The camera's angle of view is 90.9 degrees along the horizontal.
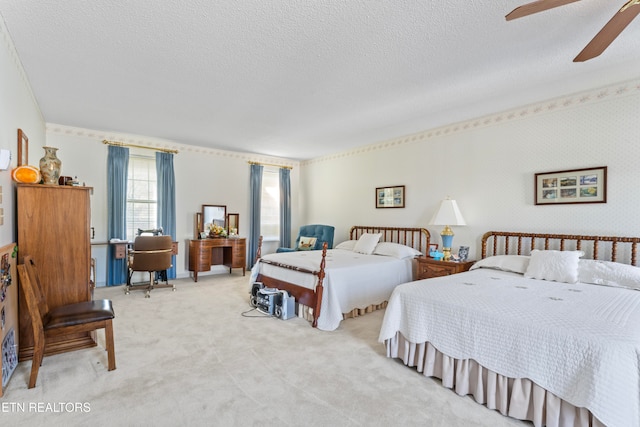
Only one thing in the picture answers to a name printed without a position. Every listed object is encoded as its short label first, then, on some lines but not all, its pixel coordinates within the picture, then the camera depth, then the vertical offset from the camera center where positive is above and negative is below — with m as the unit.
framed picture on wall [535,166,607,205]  3.44 +0.31
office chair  4.82 -0.70
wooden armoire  2.68 -0.32
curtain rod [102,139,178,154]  5.33 +1.13
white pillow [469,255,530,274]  3.53 -0.59
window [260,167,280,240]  7.32 +0.13
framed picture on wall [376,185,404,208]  5.46 +0.27
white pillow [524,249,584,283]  3.10 -0.54
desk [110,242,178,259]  5.18 -0.66
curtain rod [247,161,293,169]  6.97 +1.06
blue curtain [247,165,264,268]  6.94 -0.04
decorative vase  2.84 +0.38
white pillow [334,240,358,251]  5.68 -0.62
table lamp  4.39 -0.10
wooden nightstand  4.08 -0.74
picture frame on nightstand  4.36 -0.57
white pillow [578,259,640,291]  2.81 -0.56
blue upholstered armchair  6.20 -0.53
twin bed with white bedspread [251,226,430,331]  3.62 -0.82
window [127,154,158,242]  5.69 +0.27
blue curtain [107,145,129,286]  5.30 +0.09
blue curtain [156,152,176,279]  5.80 +0.27
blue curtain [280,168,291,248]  7.44 +0.09
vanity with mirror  5.89 -0.62
